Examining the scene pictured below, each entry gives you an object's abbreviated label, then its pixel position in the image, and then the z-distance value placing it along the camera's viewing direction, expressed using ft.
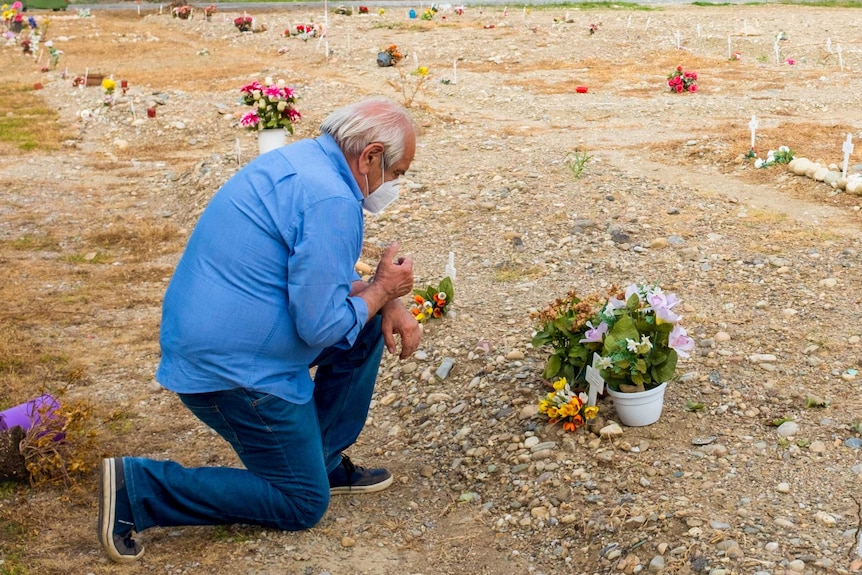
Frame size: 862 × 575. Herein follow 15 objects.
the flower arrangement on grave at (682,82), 40.93
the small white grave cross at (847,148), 22.61
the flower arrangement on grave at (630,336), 12.12
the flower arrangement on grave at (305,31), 67.05
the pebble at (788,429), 12.43
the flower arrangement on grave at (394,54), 54.03
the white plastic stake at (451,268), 17.44
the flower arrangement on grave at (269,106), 29.50
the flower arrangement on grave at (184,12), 88.17
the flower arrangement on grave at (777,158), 25.77
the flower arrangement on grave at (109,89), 44.16
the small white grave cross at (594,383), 12.61
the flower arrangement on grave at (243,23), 75.61
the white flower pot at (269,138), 30.09
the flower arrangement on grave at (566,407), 12.67
